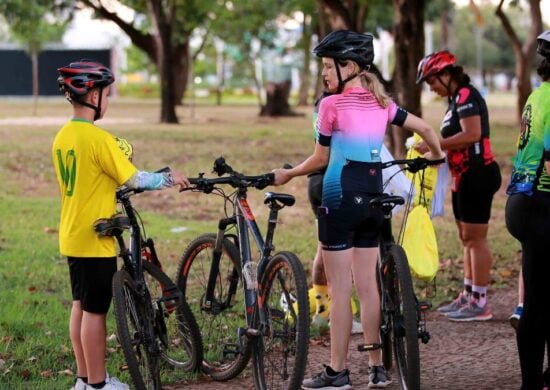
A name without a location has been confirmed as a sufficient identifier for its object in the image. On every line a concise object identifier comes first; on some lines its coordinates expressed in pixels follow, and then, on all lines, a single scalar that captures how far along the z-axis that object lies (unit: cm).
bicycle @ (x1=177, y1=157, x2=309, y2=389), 906
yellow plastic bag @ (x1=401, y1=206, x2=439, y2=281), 1075
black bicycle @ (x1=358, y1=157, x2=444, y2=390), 908
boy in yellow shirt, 899
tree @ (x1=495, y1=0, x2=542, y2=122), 4952
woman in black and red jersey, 1271
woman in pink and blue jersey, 937
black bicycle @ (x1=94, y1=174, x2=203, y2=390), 898
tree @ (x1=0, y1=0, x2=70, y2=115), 6402
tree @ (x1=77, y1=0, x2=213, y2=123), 5636
